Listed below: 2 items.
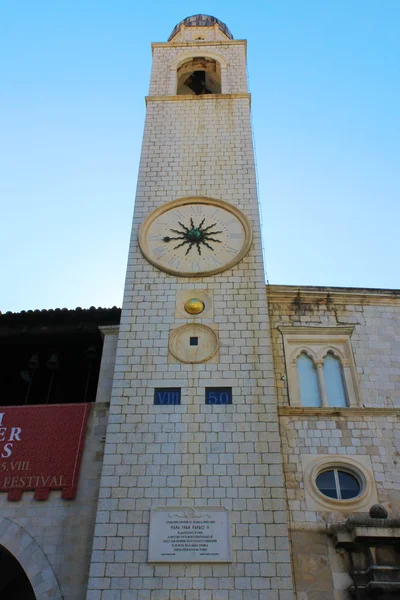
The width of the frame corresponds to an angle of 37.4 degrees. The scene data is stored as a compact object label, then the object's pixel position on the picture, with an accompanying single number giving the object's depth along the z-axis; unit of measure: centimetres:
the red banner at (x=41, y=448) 1011
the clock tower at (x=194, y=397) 866
